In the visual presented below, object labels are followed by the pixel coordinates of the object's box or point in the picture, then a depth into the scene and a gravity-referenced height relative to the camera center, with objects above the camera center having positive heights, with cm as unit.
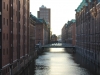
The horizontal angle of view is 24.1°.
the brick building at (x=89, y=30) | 6568 +372
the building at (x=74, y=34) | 14035 +427
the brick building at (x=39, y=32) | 14788 +581
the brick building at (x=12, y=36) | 3487 +93
